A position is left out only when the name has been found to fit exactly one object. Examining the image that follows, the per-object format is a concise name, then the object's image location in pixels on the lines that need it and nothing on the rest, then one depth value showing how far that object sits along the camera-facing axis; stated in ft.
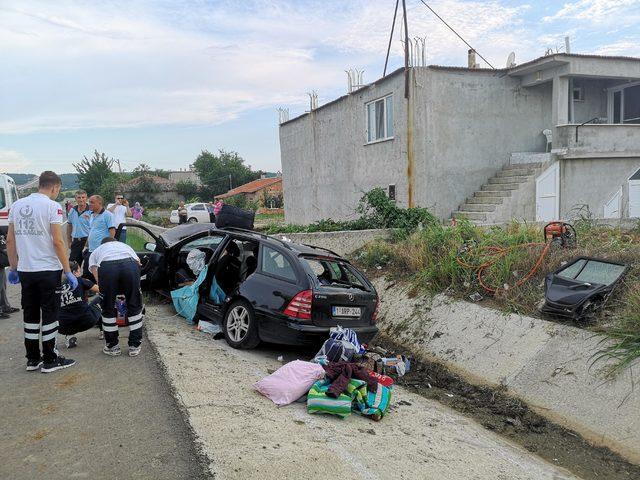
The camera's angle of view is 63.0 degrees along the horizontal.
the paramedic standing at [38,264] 15.83
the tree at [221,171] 269.03
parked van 57.41
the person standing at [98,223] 25.23
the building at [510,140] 47.21
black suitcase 26.89
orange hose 23.80
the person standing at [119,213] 29.09
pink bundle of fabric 15.48
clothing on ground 15.51
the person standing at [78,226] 28.71
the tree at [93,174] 208.74
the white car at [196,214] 104.28
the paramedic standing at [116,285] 17.94
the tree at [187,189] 231.91
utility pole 45.62
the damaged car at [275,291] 20.12
